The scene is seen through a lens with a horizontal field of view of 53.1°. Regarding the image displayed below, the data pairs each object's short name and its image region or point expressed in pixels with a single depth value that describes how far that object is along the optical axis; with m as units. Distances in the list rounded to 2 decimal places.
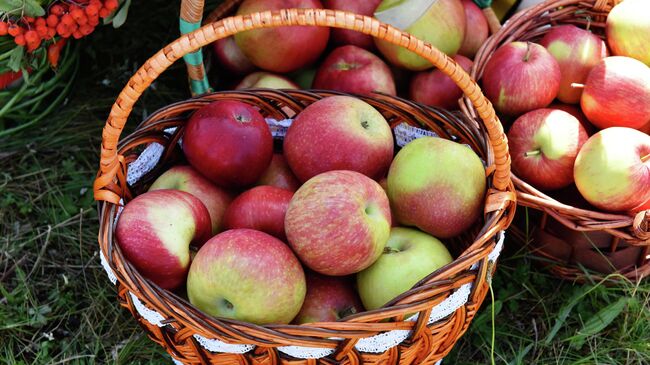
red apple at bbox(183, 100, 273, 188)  1.29
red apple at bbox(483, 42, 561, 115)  1.49
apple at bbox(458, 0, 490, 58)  1.77
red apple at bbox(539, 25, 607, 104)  1.58
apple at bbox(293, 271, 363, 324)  1.13
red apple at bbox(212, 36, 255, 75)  1.77
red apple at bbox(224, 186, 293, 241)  1.19
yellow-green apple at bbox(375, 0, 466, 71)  1.62
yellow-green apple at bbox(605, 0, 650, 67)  1.56
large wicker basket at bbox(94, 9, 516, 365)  0.97
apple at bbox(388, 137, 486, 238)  1.21
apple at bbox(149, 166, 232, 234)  1.31
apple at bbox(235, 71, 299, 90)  1.64
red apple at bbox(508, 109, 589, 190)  1.42
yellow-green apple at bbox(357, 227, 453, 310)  1.12
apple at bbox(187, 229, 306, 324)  1.03
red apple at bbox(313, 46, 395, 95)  1.60
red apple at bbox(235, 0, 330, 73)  1.62
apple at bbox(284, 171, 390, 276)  1.08
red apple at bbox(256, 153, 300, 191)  1.39
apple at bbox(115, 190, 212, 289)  1.11
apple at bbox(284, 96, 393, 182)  1.27
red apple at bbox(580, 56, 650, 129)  1.44
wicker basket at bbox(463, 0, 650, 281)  1.31
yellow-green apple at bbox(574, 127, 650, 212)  1.31
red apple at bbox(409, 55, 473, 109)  1.63
